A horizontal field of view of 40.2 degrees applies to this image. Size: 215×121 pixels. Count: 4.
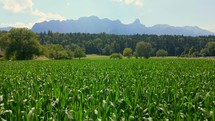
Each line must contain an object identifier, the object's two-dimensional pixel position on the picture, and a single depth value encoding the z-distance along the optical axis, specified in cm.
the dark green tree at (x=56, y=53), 12825
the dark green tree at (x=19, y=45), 9606
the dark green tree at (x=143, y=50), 17188
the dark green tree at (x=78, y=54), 15004
